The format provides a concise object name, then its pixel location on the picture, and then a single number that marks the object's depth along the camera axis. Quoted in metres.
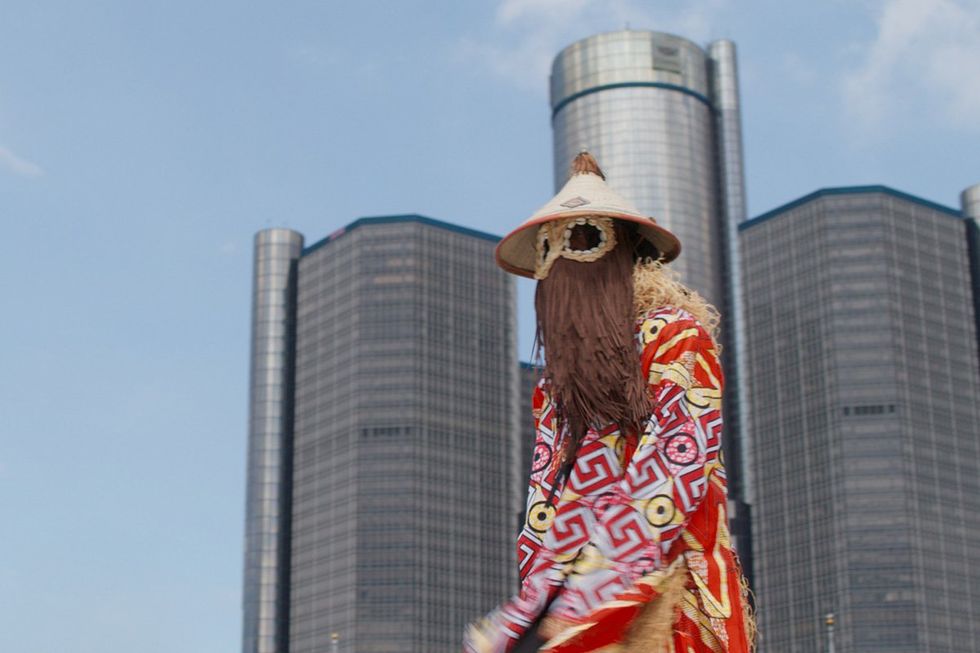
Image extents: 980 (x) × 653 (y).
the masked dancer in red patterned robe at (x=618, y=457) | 5.82
